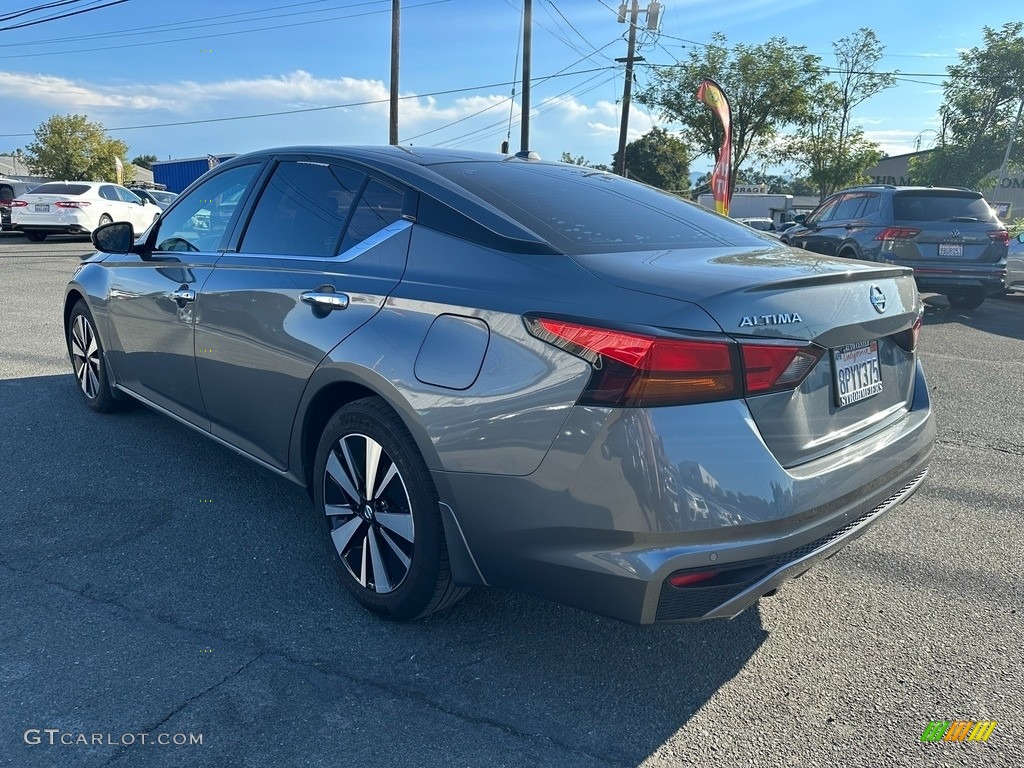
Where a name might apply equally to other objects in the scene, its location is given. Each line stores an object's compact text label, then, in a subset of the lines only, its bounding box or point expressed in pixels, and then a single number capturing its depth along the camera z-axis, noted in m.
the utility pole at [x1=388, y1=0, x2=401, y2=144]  23.92
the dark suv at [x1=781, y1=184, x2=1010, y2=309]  9.83
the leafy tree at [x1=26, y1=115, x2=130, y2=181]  50.91
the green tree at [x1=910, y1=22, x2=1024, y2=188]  35.12
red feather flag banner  14.74
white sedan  19.14
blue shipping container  41.44
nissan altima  2.02
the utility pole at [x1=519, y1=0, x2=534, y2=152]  23.08
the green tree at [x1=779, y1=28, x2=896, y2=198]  34.44
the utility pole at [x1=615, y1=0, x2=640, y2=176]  27.22
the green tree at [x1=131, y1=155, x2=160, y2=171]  101.18
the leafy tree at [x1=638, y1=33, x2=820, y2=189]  31.84
